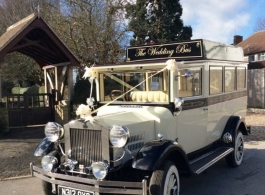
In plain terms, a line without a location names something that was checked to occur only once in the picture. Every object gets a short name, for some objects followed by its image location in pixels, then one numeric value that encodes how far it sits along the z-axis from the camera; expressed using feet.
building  53.93
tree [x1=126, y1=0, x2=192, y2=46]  49.65
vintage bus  13.03
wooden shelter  30.66
